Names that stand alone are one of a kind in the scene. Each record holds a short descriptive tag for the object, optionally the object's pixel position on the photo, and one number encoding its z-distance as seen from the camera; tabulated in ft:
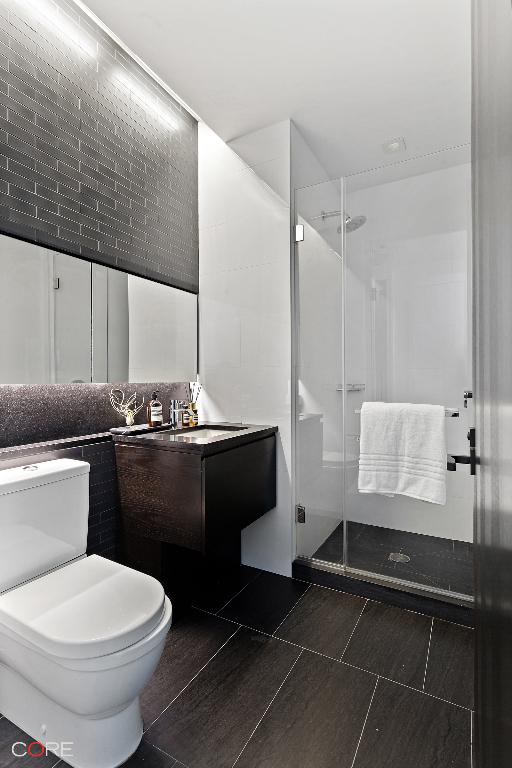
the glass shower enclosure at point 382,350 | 6.53
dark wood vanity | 5.95
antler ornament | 7.30
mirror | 5.60
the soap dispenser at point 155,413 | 7.64
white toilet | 3.76
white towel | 6.63
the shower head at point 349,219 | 7.23
